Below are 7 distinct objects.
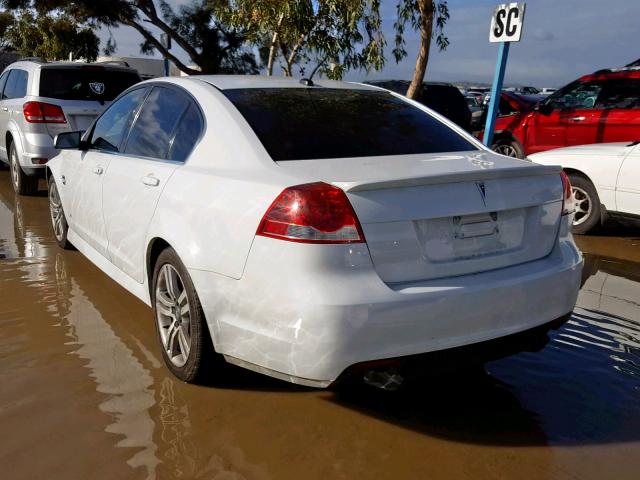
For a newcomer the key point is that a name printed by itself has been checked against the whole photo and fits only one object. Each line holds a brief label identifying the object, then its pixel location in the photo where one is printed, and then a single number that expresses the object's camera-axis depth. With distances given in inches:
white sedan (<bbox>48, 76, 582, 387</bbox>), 108.1
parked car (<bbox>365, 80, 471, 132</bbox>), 593.7
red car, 368.5
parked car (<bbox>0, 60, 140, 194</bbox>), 331.6
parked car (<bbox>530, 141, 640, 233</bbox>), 265.9
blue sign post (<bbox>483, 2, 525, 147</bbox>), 310.0
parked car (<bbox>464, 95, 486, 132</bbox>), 511.5
